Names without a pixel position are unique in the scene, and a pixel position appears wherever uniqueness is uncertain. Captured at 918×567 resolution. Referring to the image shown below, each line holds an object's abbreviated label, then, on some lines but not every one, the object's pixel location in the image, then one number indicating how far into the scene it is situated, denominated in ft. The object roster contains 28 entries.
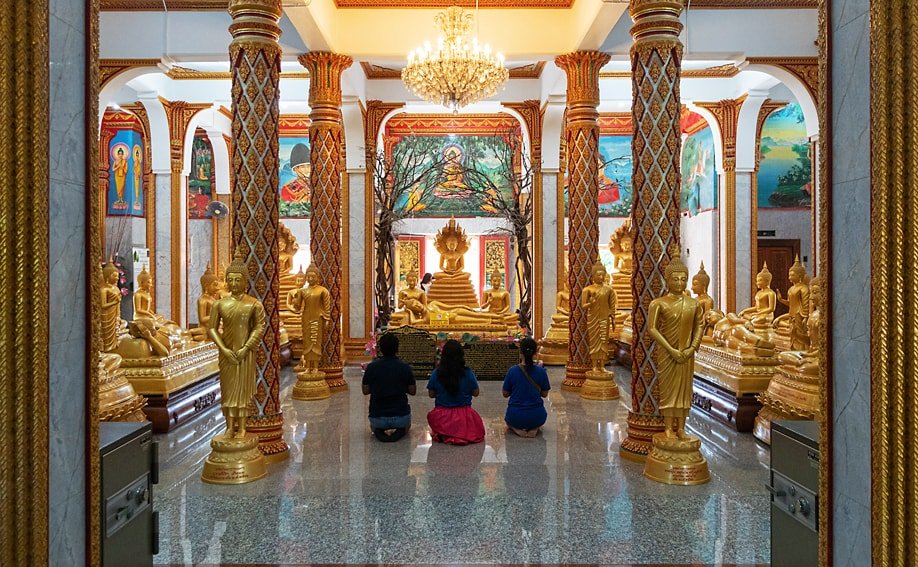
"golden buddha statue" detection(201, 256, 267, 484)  18.08
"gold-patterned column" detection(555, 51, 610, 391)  31.96
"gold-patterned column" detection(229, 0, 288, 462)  20.66
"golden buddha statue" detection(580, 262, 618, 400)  30.76
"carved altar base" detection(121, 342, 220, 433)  24.56
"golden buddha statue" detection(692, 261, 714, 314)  32.27
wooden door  54.95
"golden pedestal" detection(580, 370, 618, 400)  30.19
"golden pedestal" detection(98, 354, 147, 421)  21.06
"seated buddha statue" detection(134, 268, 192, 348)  28.40
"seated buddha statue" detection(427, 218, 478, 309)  43.65
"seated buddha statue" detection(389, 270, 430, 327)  39.70
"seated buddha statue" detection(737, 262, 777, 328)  32.96
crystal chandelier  30.22
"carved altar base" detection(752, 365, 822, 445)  21.31
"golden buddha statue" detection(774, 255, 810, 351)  24.71
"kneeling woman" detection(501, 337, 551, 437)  23.03
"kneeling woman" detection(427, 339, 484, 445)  22.35
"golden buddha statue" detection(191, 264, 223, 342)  32.63
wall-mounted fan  58.85
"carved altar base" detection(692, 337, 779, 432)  24.72
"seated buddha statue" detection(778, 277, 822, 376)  22.08
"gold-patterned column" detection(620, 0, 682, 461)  20.52
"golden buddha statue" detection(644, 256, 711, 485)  17.81
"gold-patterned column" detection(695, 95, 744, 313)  45.78
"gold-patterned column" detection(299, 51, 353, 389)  31.71
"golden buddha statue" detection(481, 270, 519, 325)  39.75
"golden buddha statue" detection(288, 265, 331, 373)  30.66
